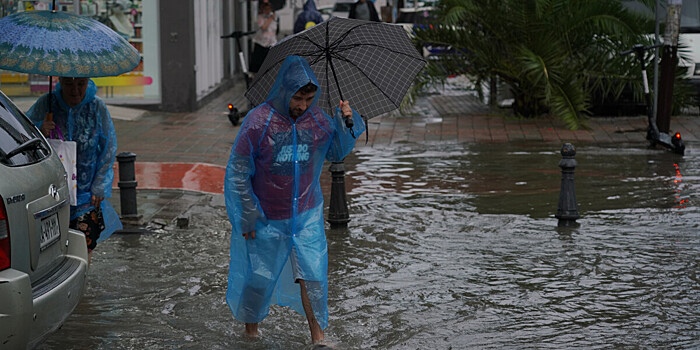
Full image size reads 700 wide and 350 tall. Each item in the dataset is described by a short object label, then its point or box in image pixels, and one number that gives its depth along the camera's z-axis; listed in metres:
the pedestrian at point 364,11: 21.02
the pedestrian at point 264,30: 17.81
